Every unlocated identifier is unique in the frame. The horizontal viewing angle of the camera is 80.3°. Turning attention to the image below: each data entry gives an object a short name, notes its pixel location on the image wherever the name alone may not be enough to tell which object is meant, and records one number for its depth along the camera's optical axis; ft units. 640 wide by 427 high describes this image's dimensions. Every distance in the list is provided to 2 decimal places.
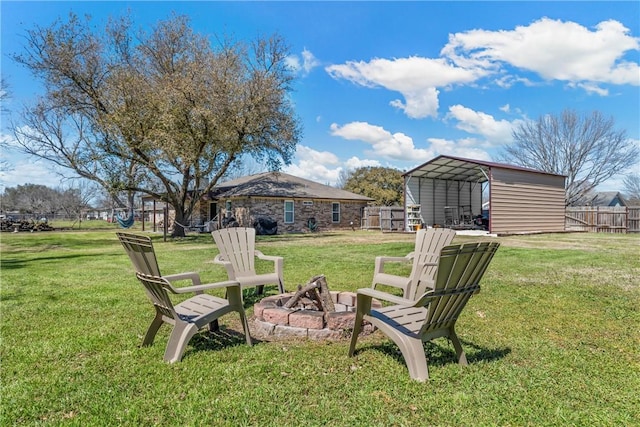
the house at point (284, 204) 68.23
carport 53.96
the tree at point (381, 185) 103.76
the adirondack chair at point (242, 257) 15.02
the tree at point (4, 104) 53.42
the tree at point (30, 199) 130.41
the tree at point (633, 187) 112.92
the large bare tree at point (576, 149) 92.07
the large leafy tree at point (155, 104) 45.78
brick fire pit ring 11.35
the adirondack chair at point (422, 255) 14.46
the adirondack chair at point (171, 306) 9.21
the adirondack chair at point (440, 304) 7.91
